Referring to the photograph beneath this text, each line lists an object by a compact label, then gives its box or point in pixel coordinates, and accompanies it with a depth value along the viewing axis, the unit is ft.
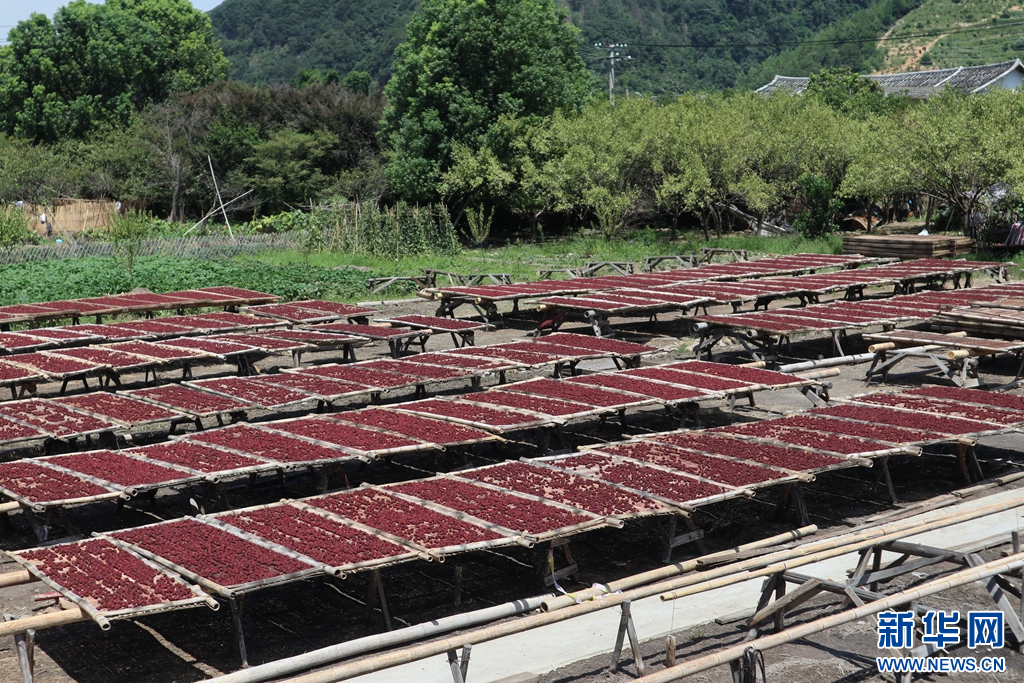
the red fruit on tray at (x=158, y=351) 53.67
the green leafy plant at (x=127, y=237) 106.11
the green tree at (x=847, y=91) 171.31
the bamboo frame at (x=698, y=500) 30.71
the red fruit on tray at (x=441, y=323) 63.67
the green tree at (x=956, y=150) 100.07
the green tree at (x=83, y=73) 199.93
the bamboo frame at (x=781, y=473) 32.59
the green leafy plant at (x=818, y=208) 123.44
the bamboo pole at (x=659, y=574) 24.22
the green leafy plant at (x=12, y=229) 103.14
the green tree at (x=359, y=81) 271.37
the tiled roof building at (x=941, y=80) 208.85
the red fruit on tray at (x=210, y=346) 55.21
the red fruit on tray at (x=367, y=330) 61.21
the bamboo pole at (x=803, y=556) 24.54
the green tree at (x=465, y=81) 137.18
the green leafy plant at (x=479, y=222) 120.26
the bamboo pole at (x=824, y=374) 51.67
